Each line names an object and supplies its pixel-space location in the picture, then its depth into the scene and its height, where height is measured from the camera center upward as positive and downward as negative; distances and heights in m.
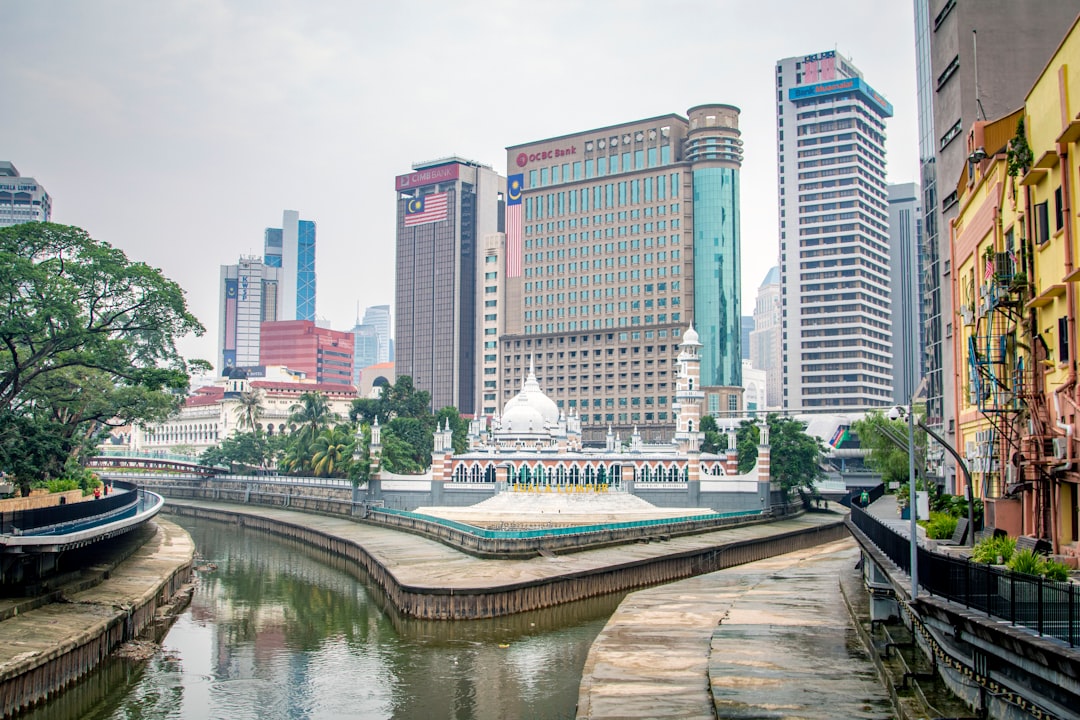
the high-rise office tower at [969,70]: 71.44 +26.23
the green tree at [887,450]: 107.50 -1.97
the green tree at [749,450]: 114.25 -2.07
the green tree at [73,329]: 62.43 +6.70
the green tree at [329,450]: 126.14 -2.41
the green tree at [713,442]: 130.12 -1.39
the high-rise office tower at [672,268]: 188.38 +30.75
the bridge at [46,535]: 44.44 -5.07
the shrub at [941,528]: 43.00 -4.07
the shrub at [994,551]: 29.28 -3.45
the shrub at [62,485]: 67.55 -3.79
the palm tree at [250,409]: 167.98 +3.53
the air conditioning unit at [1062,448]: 32.75 -0.50
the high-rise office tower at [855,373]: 199.12 +11.47
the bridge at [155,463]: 162.91 -6.14
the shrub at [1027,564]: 25.89 -3.37
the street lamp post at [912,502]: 30.69 -2.18
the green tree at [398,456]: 116.31 -2.93
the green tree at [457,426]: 146.70 +0.71
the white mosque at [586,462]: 105.81 -3.31
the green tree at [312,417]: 138.50 +1.85
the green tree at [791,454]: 114.94 -2.59
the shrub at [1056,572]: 25.39 -3.49
